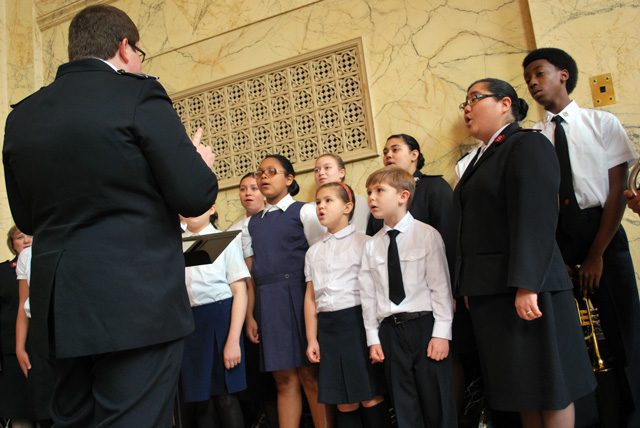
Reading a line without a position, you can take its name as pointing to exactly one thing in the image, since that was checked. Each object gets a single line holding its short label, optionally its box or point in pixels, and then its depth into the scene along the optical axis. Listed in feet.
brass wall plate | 10.39
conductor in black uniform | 4.35
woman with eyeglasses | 6.13
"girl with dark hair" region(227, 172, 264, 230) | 12.08
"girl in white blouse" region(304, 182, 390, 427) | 8.31
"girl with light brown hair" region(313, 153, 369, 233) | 10.88
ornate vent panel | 13.19
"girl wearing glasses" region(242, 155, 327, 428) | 9.40
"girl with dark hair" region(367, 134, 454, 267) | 9.36
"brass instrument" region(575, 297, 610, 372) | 7.86
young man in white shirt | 7.86
